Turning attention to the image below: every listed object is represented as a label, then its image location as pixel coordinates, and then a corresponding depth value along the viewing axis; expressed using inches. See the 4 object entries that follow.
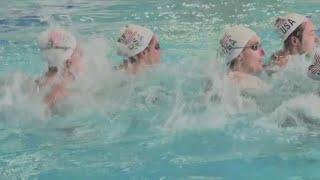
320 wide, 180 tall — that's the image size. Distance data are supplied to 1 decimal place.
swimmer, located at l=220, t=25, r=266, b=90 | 218.2
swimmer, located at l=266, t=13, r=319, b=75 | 230.1
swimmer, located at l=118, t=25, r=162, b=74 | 247.1
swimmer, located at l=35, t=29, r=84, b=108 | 234.5
